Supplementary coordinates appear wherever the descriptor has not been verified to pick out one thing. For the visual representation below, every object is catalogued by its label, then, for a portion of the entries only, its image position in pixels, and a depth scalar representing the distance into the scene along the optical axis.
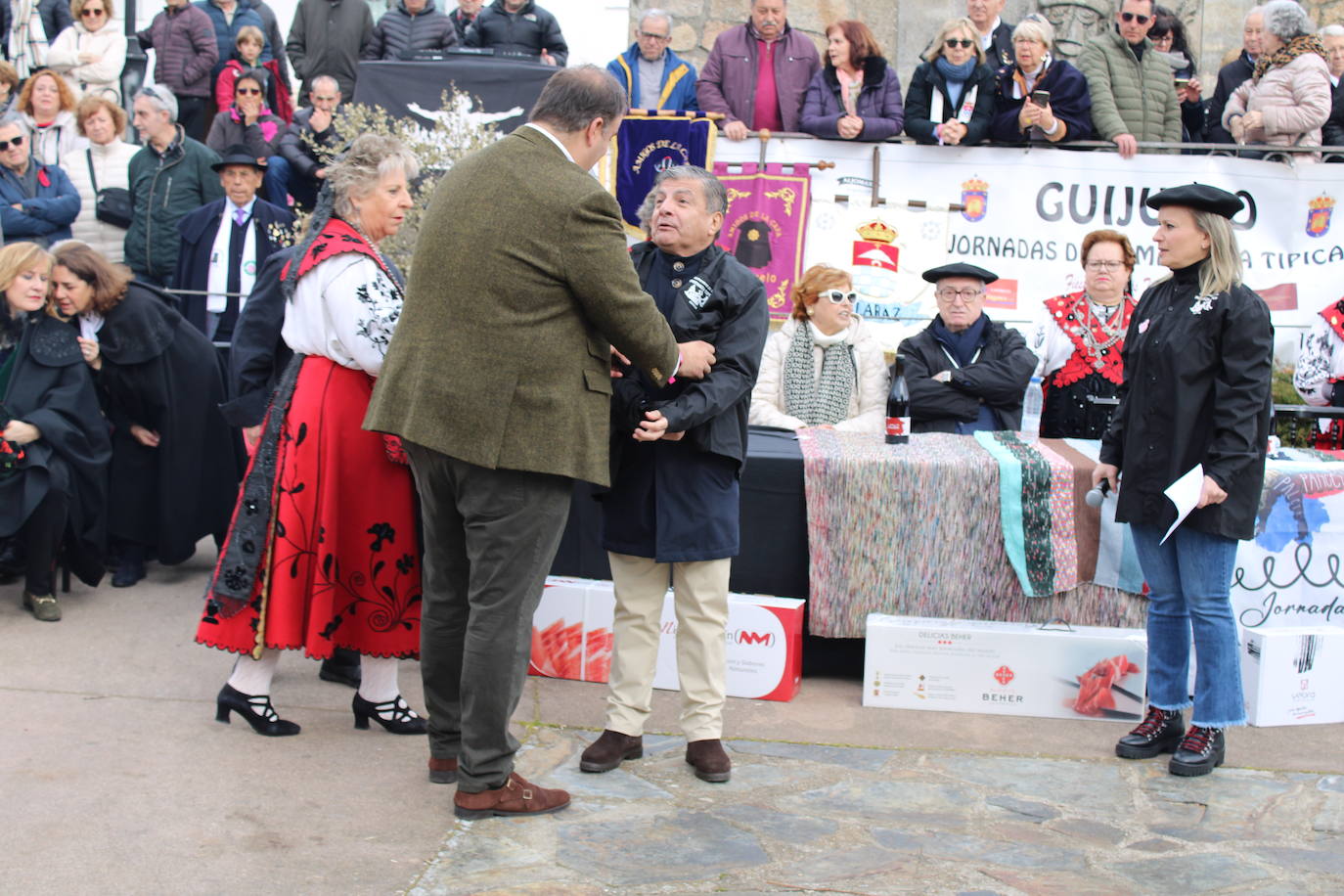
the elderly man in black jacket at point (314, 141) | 8.88
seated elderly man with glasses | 5.91
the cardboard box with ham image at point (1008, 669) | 4.75
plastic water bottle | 6.52
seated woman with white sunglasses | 6.00
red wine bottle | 5.27
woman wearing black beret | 4.11
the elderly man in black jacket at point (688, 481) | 3.97
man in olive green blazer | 3.31
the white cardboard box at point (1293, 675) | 4.69
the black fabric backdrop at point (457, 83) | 8.83
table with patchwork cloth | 4.91
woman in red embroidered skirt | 4.09
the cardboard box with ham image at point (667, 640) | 4.86
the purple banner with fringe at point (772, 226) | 8.19
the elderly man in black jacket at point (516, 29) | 9.43
